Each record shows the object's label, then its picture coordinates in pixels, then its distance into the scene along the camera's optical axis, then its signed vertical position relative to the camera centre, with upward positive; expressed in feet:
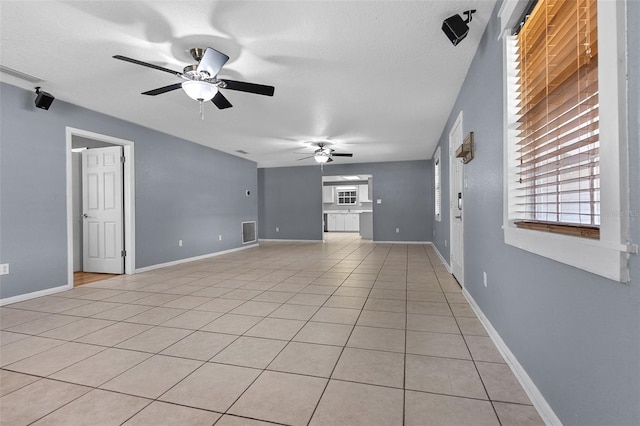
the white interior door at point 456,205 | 11.69 +0.25
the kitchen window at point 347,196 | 42.83 +2.33
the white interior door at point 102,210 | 15.64 +0.32
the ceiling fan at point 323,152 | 20.58 +4.11
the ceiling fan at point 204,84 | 8.33 +3.85
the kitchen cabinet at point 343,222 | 43.21 -1.31
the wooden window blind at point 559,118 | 3.50 +1.25
